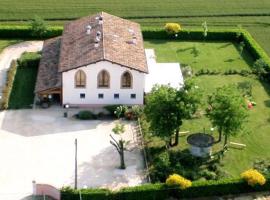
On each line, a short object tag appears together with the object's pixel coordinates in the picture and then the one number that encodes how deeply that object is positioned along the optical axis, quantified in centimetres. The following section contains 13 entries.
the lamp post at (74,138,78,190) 5758
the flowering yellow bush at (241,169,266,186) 5748
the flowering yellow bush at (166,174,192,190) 5650
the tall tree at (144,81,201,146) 6159
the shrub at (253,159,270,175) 5994
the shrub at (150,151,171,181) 5909
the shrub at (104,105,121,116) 6894
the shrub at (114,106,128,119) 6812
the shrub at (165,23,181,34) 8658
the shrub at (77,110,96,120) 6825
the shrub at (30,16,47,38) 8462
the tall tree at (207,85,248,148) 6147
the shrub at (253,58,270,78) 7732
